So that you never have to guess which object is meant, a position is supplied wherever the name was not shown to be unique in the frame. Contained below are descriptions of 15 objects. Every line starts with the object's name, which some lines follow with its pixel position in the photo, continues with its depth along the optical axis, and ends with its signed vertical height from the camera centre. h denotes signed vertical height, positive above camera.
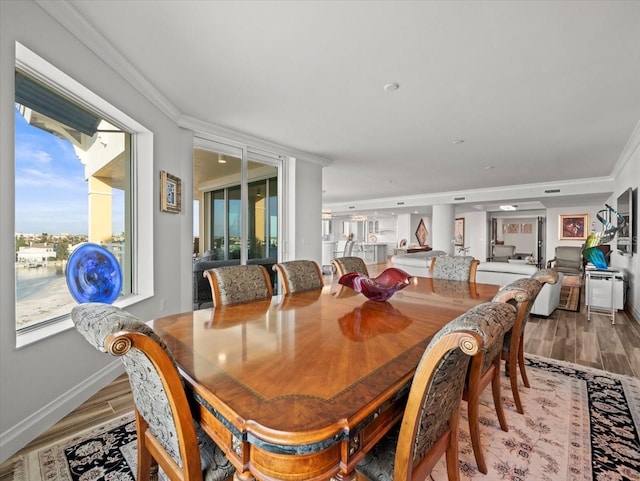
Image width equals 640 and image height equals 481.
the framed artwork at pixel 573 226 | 9.25 +0.37
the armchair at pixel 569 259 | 7.36 -0.53
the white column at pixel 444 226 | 9.05 +0.36
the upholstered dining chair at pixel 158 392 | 0.77 -0.47
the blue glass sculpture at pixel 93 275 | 1.81 -0.24
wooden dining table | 0.73 -0.44
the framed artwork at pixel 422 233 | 14.31 +0.22
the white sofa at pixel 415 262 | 5.70 -0.49
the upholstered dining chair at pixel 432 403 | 0.78 -0.51
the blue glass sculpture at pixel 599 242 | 4.45 -0.07
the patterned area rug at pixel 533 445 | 1.49 -1.17
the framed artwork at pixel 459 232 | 12.20 +0.24
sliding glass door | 3.92 +0.46
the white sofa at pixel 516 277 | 4.15 -0.61
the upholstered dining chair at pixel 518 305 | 1.39 -0.40
